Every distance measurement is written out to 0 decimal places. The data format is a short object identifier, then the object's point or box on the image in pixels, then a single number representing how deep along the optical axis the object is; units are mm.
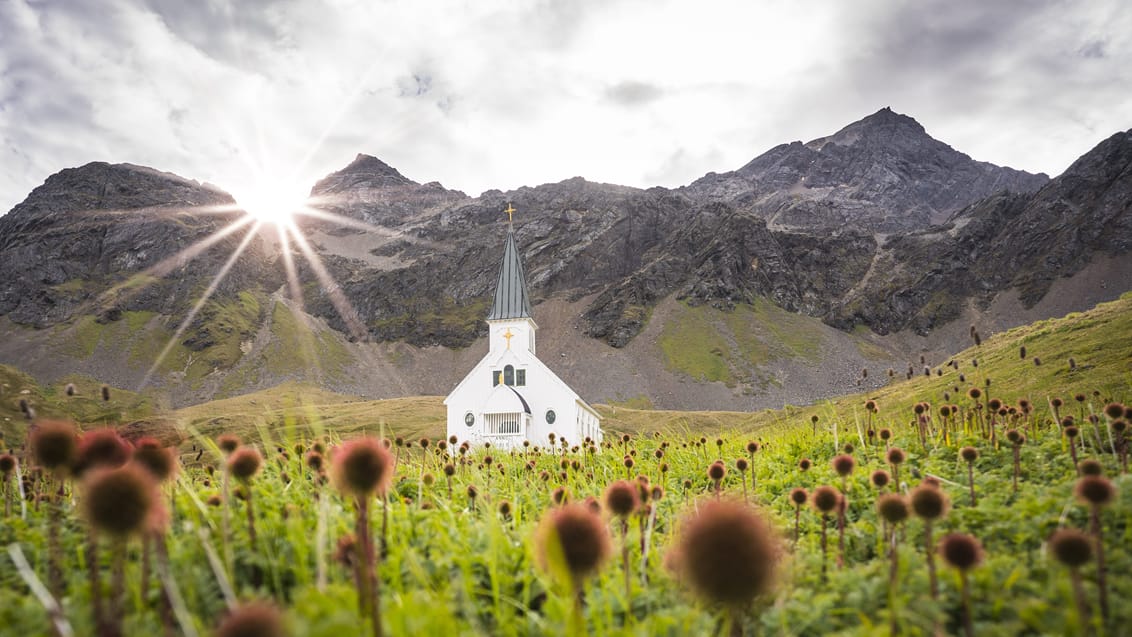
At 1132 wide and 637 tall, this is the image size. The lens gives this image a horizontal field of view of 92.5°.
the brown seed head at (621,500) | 3078
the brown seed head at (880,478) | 4139
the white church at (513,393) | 42438
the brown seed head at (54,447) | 2209
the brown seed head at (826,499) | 3541
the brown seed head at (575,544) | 2273
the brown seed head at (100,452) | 2469
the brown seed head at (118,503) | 1774
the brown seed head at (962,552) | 2512
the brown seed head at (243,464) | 2744
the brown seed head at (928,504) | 2832
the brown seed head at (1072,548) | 2352
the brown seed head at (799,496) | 4109
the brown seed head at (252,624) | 1438
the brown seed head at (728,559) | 1910
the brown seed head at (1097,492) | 2660
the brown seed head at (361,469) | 2359
